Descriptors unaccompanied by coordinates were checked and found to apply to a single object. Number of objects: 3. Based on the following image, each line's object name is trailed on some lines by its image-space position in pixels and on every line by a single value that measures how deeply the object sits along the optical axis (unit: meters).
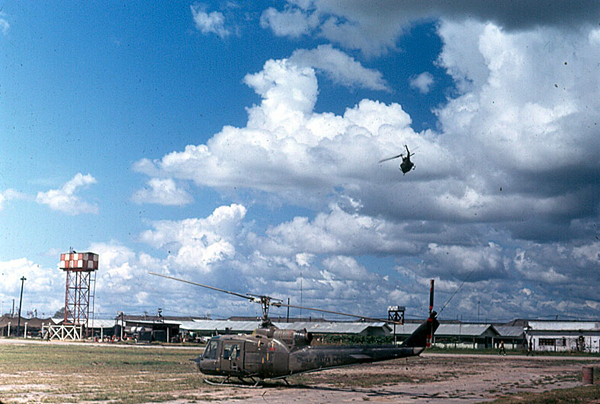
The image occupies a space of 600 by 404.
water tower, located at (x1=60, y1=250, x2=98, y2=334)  109.38
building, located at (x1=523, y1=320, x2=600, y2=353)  97.19
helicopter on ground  29.23
